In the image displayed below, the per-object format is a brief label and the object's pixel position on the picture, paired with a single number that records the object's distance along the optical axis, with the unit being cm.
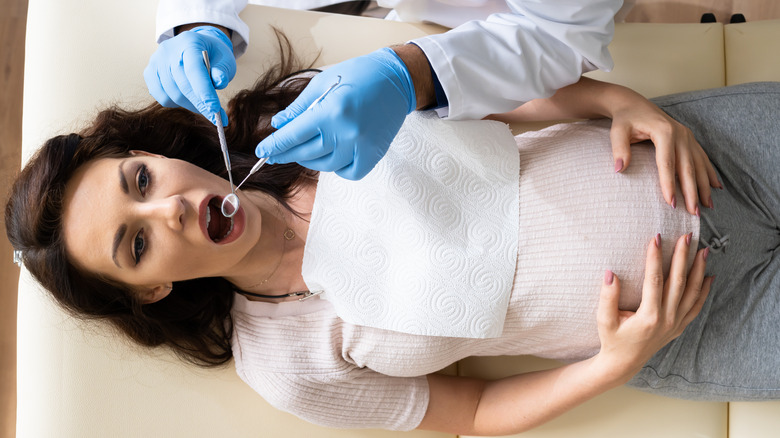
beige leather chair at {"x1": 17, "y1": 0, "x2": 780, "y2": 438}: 146
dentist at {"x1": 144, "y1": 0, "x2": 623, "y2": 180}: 111
